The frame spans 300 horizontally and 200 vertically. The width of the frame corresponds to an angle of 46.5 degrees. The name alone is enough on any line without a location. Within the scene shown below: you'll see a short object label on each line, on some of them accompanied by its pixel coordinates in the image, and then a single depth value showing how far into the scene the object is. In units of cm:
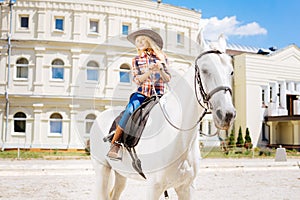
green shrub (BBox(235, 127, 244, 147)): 3091
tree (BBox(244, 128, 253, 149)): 3075
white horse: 314
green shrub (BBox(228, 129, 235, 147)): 2898
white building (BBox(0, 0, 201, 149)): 2728
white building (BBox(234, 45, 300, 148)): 3441
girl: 407
